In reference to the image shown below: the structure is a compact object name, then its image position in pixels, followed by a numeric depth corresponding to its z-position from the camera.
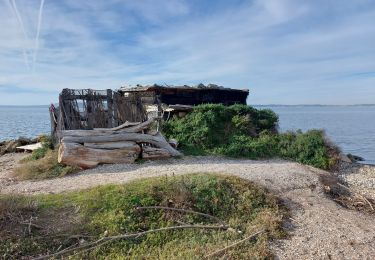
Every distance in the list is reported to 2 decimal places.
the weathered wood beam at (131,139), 12.48
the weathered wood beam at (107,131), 12.73
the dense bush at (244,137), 14.60
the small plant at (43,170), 11.17
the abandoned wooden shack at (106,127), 12.27
